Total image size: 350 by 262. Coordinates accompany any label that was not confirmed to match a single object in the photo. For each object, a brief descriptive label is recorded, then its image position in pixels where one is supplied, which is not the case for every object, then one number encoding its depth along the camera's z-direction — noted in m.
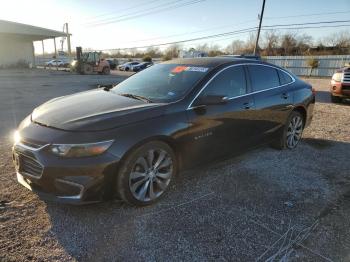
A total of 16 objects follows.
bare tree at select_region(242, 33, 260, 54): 61.03
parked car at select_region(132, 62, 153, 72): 41.50
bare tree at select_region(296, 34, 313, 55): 49.86
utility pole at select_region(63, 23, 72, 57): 46.94
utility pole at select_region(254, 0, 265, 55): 30.61
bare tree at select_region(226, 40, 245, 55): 65.93
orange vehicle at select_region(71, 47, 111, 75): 31.21
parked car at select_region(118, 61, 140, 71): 43.34
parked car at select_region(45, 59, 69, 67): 48.68
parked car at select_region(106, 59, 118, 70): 47.98
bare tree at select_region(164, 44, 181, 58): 70.00
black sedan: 2.94
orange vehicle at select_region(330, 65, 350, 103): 10.97
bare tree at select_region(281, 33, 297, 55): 53.09
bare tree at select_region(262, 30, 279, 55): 57.94
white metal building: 31.74
